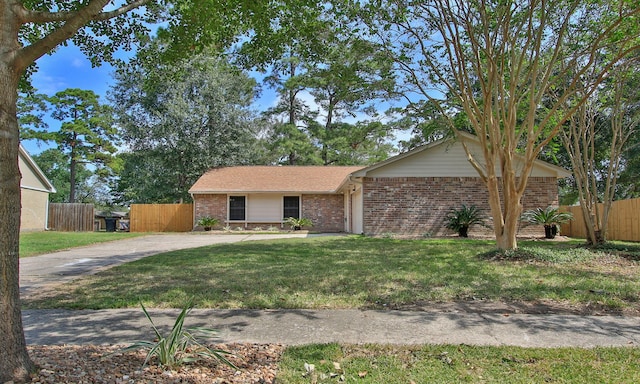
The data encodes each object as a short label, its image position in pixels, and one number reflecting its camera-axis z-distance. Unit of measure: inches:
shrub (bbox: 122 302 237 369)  113.6
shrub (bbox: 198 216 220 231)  836.0
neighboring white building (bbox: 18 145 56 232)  858.8
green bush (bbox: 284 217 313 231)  823.8
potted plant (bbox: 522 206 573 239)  606.5
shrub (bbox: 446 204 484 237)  610.2
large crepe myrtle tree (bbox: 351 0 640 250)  325.7
